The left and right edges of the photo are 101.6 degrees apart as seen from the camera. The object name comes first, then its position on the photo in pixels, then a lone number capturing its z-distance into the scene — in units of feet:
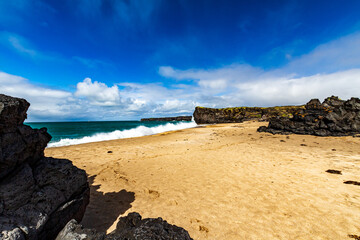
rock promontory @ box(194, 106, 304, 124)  203.82
